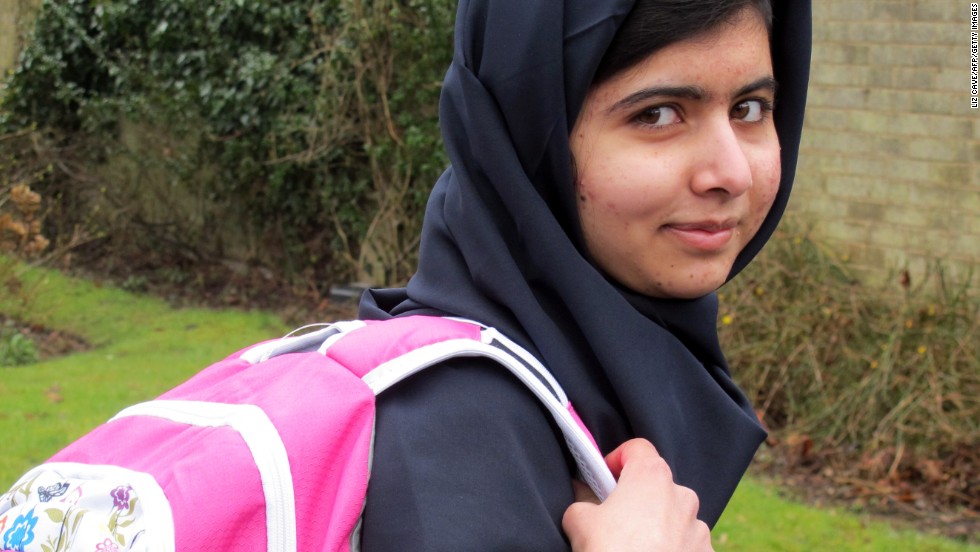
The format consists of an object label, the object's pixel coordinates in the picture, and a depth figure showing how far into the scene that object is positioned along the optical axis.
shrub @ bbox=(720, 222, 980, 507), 5.22
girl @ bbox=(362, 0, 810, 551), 1.50
